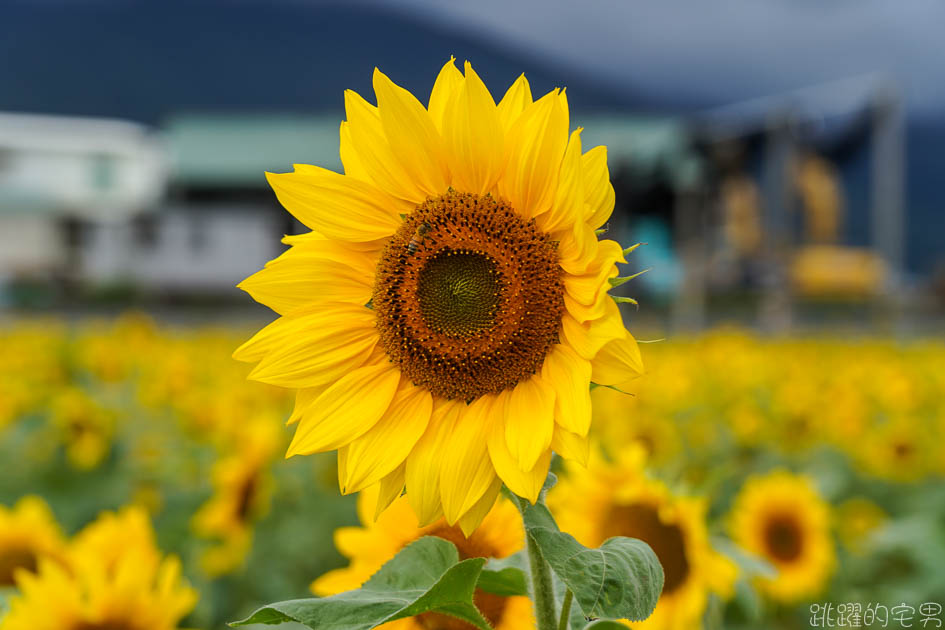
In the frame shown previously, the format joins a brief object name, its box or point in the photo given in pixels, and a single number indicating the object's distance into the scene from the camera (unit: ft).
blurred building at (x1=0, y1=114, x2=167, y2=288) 77.61
